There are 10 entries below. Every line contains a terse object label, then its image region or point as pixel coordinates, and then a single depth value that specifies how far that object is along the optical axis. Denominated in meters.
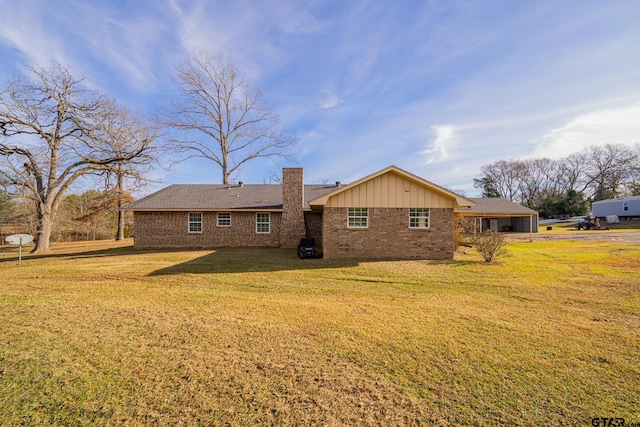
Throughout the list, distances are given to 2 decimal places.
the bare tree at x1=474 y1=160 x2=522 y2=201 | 55.22
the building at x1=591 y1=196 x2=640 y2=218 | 37.00
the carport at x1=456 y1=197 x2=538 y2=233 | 25.84
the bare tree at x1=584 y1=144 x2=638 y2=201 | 49.31
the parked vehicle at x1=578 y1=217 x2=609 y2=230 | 31.16
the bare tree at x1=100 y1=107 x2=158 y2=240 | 19.42
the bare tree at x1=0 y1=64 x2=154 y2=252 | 17.12
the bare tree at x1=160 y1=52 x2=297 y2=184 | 29.22
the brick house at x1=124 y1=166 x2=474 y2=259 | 13.08
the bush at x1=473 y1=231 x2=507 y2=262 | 11.74
